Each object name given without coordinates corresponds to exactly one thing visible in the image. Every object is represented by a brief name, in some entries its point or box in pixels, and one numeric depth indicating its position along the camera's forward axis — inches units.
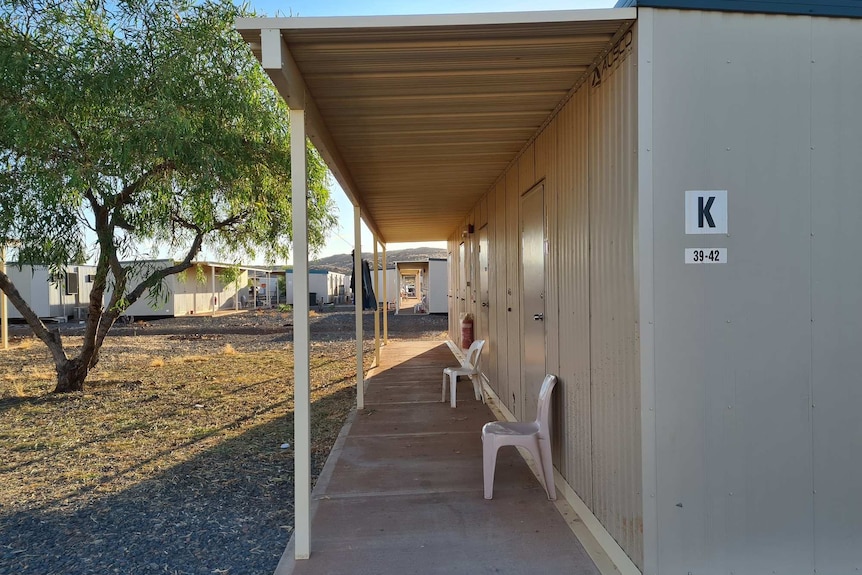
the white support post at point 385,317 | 486.7
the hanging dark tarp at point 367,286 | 310.5
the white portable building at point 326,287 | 1136.2
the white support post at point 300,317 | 106.9
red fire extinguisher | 331.9
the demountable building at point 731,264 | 89.7
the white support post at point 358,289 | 225.5
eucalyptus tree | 190.1
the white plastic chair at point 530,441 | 129.2
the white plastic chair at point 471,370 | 225.0
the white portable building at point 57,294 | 775.7
